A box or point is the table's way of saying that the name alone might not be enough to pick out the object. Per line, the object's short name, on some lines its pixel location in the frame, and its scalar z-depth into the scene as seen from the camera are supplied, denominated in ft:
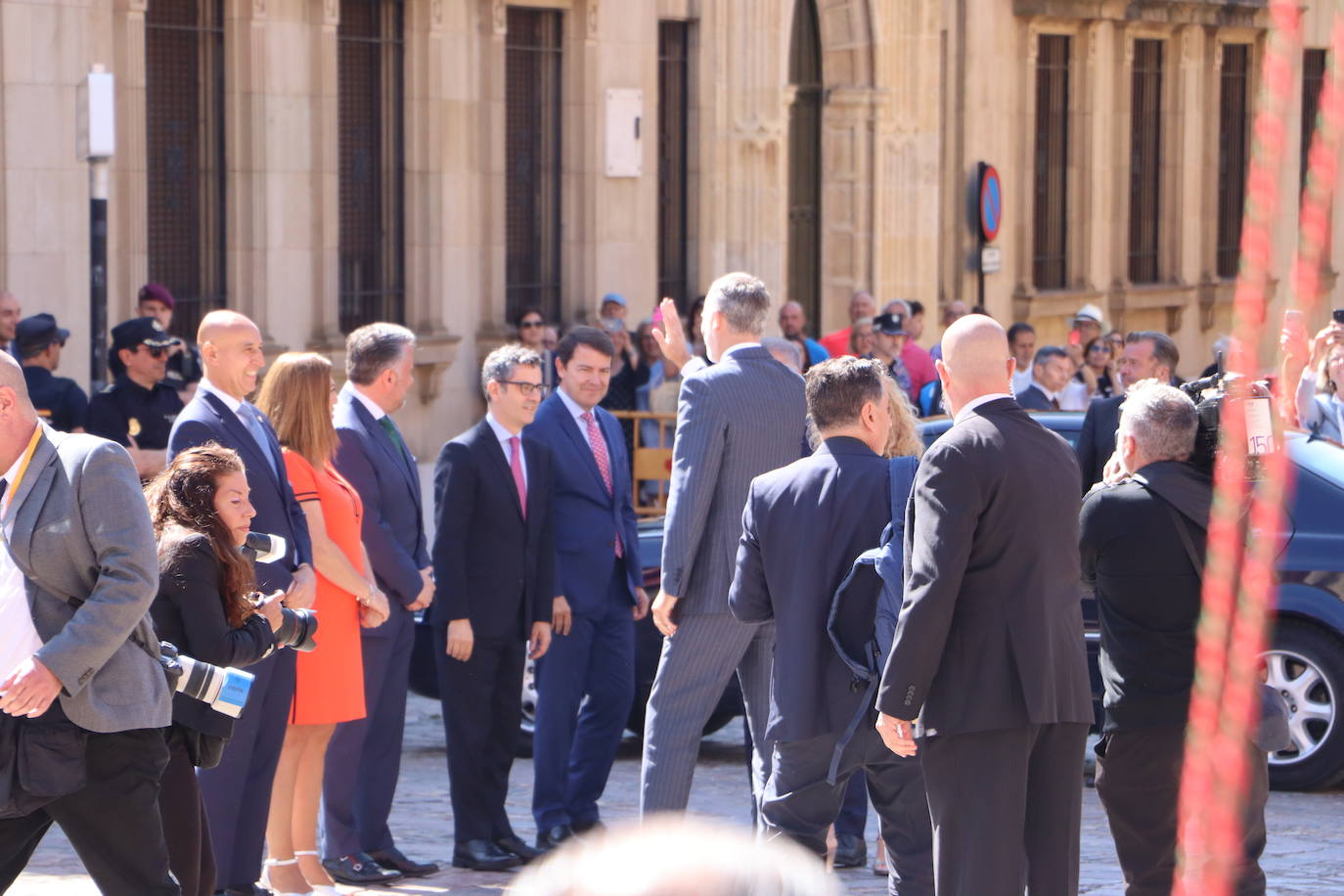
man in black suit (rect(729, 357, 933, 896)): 44.70
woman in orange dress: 49.90
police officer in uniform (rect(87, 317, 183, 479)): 67.10
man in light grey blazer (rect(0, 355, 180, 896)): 37.22
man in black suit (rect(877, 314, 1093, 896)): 38.45
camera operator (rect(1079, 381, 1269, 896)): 42.83
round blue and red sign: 151.33
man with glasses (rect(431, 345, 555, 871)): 54.90
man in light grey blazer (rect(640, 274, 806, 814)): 50.24
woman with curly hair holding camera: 41.68
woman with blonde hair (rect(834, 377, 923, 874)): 44.04
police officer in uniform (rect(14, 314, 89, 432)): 69.67
